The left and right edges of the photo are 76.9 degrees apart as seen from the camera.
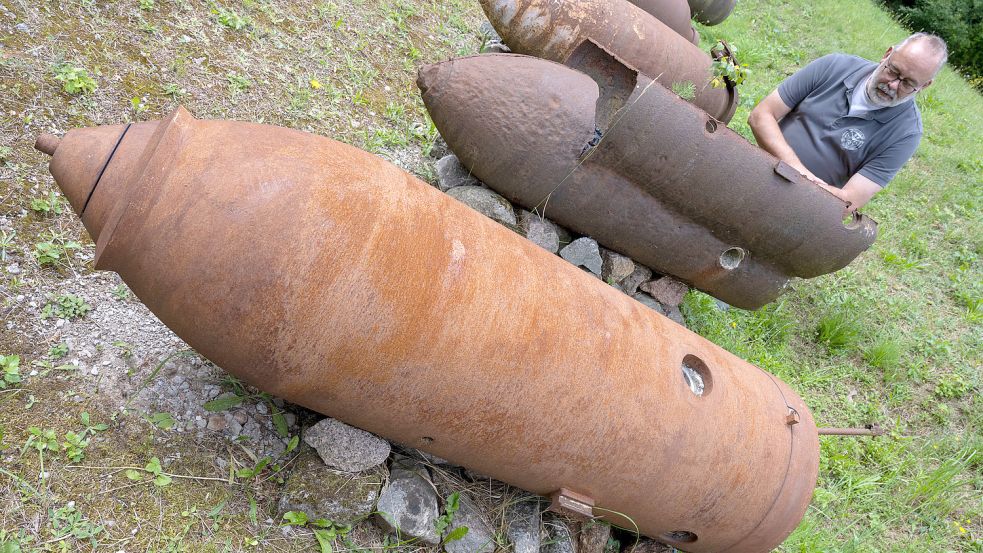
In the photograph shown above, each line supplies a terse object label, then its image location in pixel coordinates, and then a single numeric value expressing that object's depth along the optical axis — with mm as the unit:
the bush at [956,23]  15469
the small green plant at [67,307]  2260
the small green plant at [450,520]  2377
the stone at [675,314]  3871
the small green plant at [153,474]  2018
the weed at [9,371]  2035
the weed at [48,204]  2447
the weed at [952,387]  4488
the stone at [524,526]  2541
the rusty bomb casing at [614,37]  3896
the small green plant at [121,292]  2406
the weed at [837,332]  4539
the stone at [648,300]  3742
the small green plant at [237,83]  3271
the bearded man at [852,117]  3934
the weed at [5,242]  2289
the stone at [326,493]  2193
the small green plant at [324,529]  2170
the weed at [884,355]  4484
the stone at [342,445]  2244
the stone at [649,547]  2850
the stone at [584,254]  3396
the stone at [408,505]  2291
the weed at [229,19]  3580
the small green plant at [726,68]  4137
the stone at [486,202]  3152
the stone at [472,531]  2420
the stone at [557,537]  2684
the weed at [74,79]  2766
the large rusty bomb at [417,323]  1602
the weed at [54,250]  2350
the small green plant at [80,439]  1976
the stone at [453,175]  3355
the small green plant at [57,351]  2162
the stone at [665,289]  3773
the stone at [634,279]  3656
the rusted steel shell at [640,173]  3012
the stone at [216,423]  2246
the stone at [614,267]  3514
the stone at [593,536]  2688
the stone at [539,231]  3287
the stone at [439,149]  3701
